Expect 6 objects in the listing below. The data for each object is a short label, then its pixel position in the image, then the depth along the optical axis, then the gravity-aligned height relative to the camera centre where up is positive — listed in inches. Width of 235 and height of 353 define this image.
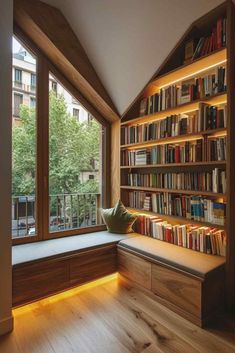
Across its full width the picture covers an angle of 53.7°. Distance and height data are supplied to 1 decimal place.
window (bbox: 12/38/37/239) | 101.1 +11.4
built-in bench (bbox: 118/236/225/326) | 71.5 -33.2
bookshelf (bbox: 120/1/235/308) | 76.7 +19.9
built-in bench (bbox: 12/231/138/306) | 78.9 -31.6
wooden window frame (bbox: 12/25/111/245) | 104.2 +16.9
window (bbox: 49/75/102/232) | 111.4 +8.7
